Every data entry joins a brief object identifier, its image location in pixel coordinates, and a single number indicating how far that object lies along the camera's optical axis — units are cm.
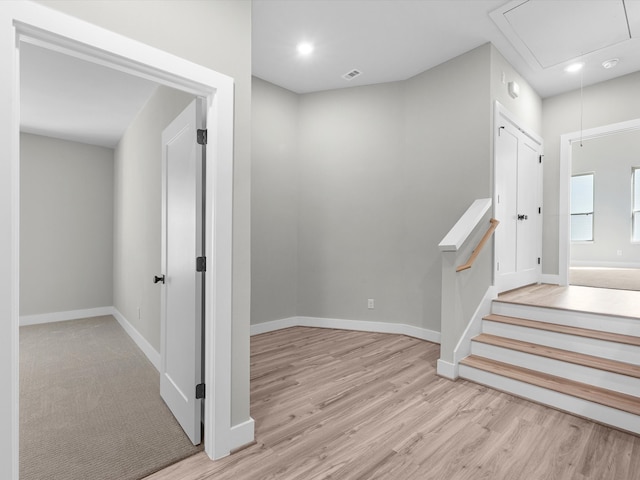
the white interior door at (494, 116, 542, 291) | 344
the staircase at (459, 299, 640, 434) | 219
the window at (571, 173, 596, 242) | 789
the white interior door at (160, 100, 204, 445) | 190
